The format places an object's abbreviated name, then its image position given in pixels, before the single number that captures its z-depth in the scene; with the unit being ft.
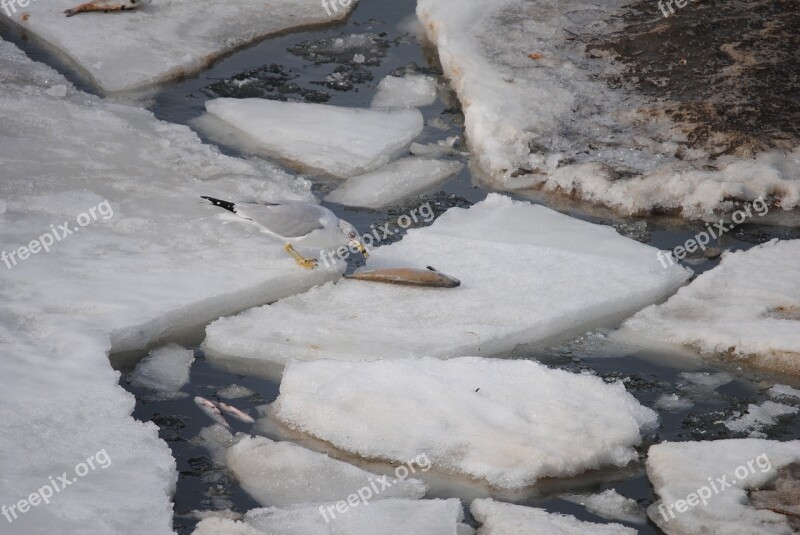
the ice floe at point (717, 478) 28.73
